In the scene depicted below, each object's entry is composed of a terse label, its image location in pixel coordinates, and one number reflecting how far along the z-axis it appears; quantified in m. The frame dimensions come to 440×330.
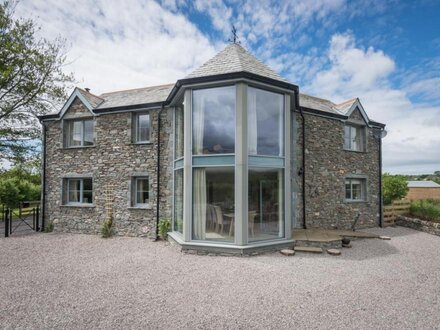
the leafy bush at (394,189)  16.00
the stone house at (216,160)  7.65
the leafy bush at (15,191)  17.48
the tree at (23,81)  14.21
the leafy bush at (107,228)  10.20
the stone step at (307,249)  7.75
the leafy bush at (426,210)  12.30
